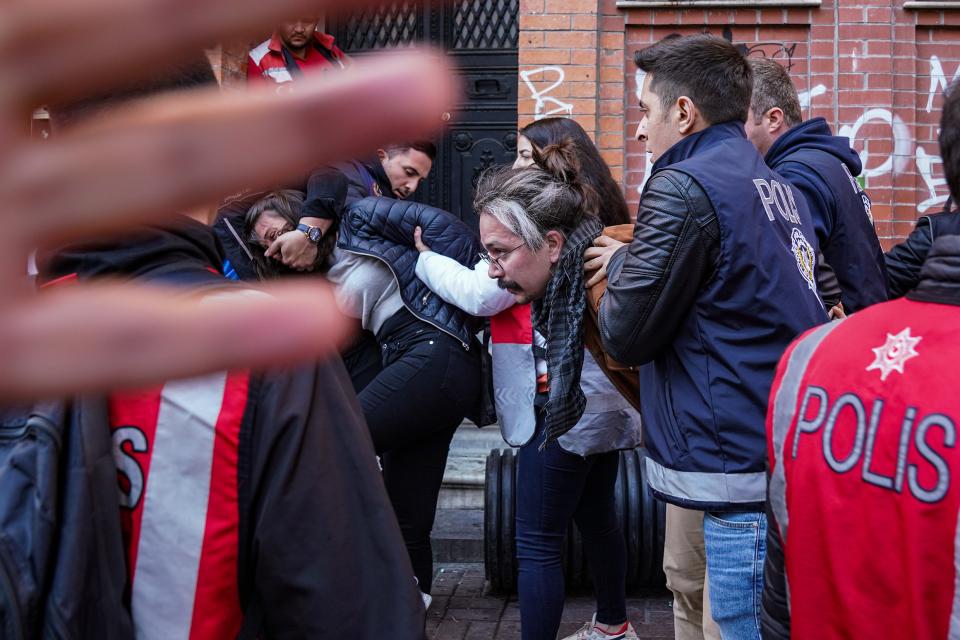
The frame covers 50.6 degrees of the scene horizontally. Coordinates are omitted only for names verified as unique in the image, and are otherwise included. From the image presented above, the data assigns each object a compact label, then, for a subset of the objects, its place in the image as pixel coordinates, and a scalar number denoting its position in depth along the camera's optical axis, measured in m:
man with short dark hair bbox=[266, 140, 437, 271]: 4.02
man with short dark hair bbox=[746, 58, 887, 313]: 3.19
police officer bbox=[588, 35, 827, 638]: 2.44
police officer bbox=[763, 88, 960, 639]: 1.59
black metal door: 6.51
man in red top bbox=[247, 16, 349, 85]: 4.13
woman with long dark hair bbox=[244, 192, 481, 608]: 4.02
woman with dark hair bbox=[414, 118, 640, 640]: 3.48
